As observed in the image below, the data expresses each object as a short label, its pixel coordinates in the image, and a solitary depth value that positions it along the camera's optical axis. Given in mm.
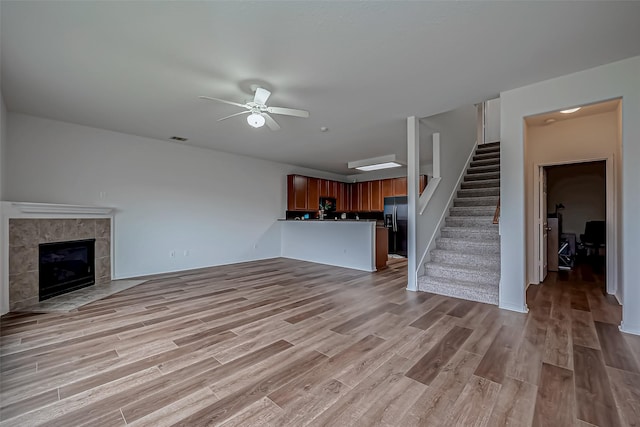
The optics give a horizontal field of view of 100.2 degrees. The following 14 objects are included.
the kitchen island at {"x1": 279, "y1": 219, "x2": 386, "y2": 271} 5617
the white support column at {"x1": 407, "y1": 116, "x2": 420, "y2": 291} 4105
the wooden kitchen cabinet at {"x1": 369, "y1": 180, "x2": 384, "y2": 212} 8273
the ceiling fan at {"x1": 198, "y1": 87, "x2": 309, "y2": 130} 2965
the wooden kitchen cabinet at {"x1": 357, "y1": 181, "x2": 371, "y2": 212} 8602
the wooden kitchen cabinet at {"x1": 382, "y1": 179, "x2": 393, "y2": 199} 8078
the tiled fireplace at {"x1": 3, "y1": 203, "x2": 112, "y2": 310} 3338
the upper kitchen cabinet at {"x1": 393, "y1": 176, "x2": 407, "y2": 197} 7754
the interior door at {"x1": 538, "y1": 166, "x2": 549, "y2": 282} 4660
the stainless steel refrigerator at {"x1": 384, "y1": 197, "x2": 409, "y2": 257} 7527
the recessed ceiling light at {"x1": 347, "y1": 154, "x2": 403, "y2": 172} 6270
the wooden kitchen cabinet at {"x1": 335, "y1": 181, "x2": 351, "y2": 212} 8741
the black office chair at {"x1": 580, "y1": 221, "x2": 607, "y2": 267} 6523
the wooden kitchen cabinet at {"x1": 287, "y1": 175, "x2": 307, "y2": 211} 7453
